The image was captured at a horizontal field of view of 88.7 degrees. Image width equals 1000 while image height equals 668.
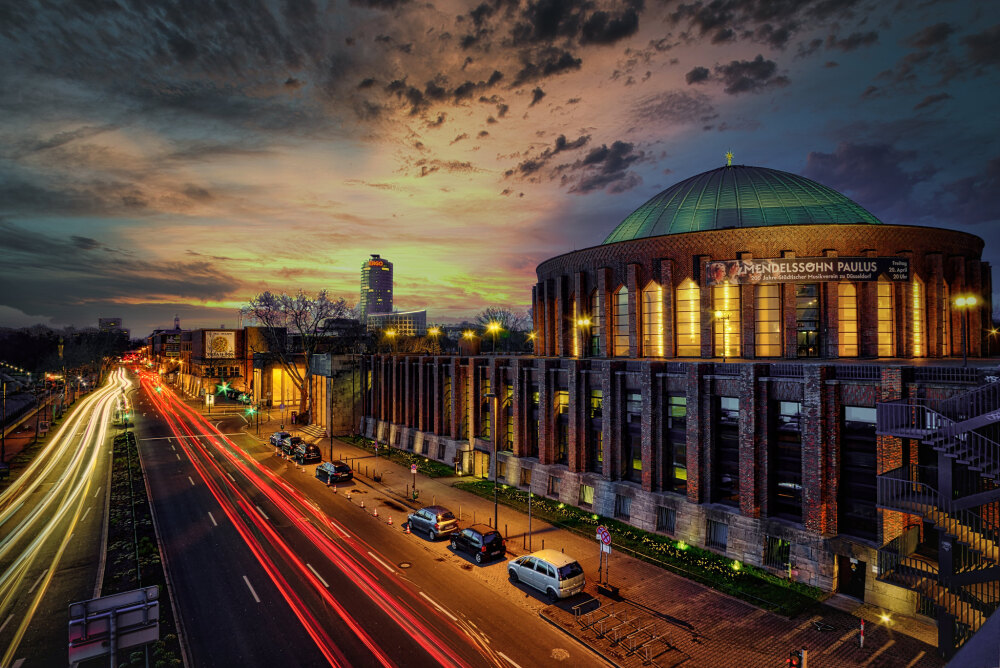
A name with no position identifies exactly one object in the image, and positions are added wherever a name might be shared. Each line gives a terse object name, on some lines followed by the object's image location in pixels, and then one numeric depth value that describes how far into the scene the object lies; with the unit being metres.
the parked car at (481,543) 24.73
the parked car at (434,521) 27.58
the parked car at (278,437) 51.84
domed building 19.09
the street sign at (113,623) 8.84
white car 20.53
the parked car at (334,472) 38.88
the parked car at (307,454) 45.84
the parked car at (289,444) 48.97
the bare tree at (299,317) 66.75
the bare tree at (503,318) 180.25
